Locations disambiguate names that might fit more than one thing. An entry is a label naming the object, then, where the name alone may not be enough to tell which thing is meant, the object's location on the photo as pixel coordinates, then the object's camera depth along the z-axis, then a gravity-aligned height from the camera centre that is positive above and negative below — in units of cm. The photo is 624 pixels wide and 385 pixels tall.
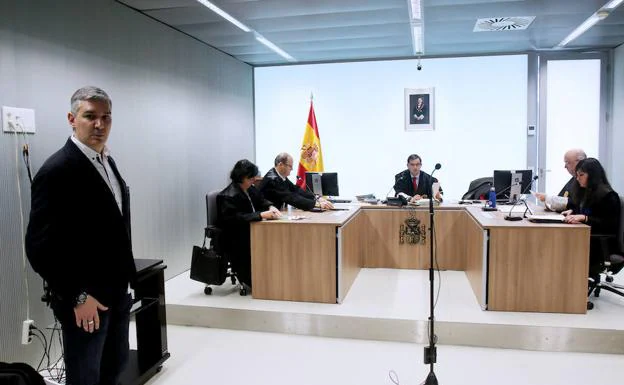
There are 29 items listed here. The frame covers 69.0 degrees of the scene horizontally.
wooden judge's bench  325 -79
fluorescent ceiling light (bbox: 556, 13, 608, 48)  458 +142
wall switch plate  274 +28
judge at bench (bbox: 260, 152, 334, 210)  445 -27
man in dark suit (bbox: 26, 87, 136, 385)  164 -28
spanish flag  669 +16
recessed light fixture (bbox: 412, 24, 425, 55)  489 +142
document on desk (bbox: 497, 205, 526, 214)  420 -50
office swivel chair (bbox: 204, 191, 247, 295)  379 -60
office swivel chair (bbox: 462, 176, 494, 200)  540 -38
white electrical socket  274 -101
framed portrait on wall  655 +73
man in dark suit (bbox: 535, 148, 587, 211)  409 -21
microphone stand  226 -99
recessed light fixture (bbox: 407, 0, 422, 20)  408 +140
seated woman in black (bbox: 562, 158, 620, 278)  339 -41
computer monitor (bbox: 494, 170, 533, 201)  461 -26
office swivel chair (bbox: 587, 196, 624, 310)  329 -78
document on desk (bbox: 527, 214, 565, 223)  342 -47
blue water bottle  448 -40
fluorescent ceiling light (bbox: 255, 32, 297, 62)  533 +146
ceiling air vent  469 +144
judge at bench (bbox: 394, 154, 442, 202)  529 -28
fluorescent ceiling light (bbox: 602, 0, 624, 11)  405 +138
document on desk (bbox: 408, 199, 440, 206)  481 -47
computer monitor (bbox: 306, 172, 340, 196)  537 -27
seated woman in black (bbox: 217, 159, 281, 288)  375 -45
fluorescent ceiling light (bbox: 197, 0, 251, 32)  405 +142
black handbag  369 -86
